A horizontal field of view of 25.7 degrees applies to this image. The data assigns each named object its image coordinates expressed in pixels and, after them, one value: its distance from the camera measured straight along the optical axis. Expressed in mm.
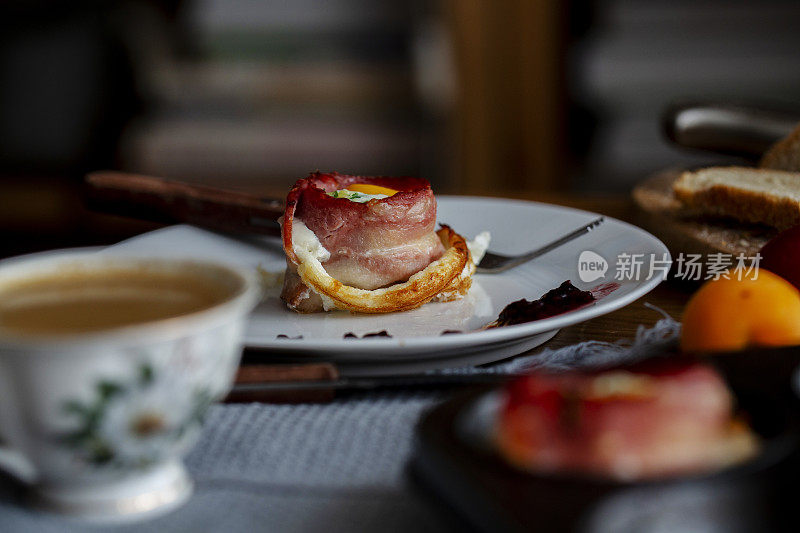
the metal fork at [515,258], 874
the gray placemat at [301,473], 571
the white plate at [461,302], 684
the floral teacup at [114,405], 548
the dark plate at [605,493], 510
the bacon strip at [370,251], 795
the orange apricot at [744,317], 666
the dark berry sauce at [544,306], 757
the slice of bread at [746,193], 901
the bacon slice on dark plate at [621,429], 527
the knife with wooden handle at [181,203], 909
